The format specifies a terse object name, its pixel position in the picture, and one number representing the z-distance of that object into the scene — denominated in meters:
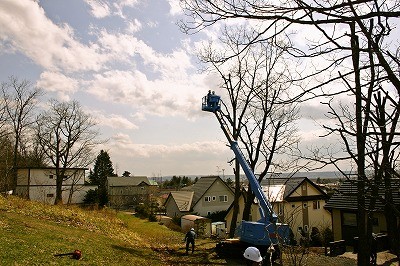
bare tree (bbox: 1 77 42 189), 35.69
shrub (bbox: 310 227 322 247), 29.18
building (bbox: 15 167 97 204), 43.16
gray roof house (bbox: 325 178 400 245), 22.00
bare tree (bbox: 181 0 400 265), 2.92
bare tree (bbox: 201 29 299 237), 20.03
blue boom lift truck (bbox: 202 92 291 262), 15.71
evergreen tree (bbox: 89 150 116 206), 69.06
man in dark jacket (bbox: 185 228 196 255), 18.55
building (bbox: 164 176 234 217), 49.72
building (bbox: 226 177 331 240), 35.88
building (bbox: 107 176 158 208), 68.88
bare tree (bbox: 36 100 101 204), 35.53
